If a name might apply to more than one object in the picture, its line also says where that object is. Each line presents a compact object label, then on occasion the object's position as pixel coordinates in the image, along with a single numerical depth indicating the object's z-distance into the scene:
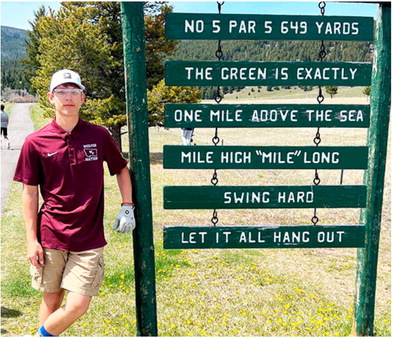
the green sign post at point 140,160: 3.63
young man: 3.28
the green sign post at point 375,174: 3.90
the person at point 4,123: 17.98
